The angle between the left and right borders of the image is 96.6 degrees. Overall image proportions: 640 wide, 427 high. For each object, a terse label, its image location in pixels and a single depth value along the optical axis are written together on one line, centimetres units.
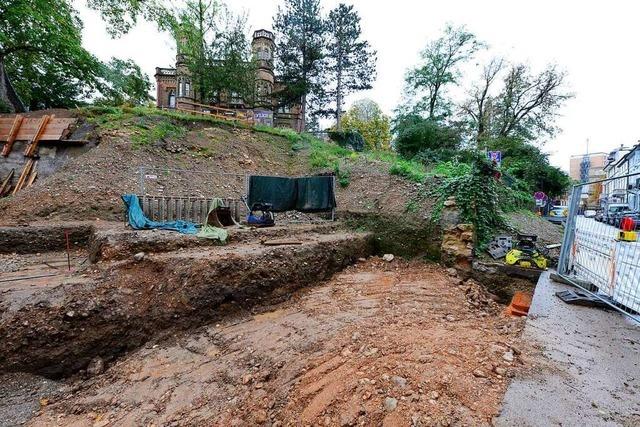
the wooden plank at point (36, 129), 990
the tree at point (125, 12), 1218
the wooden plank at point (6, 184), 891
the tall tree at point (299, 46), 2123
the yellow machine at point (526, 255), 570
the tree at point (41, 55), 1109
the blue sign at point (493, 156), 768
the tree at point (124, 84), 1544
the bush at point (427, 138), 1698
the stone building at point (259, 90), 2128
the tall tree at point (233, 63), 1728
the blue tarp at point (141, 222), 620
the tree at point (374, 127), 2675
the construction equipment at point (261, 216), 776
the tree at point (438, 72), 1936
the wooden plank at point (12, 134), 959
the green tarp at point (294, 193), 896
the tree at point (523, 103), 1714
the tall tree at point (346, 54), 2112
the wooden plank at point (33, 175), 917
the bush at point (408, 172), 902
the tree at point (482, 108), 1852
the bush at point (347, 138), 1994
